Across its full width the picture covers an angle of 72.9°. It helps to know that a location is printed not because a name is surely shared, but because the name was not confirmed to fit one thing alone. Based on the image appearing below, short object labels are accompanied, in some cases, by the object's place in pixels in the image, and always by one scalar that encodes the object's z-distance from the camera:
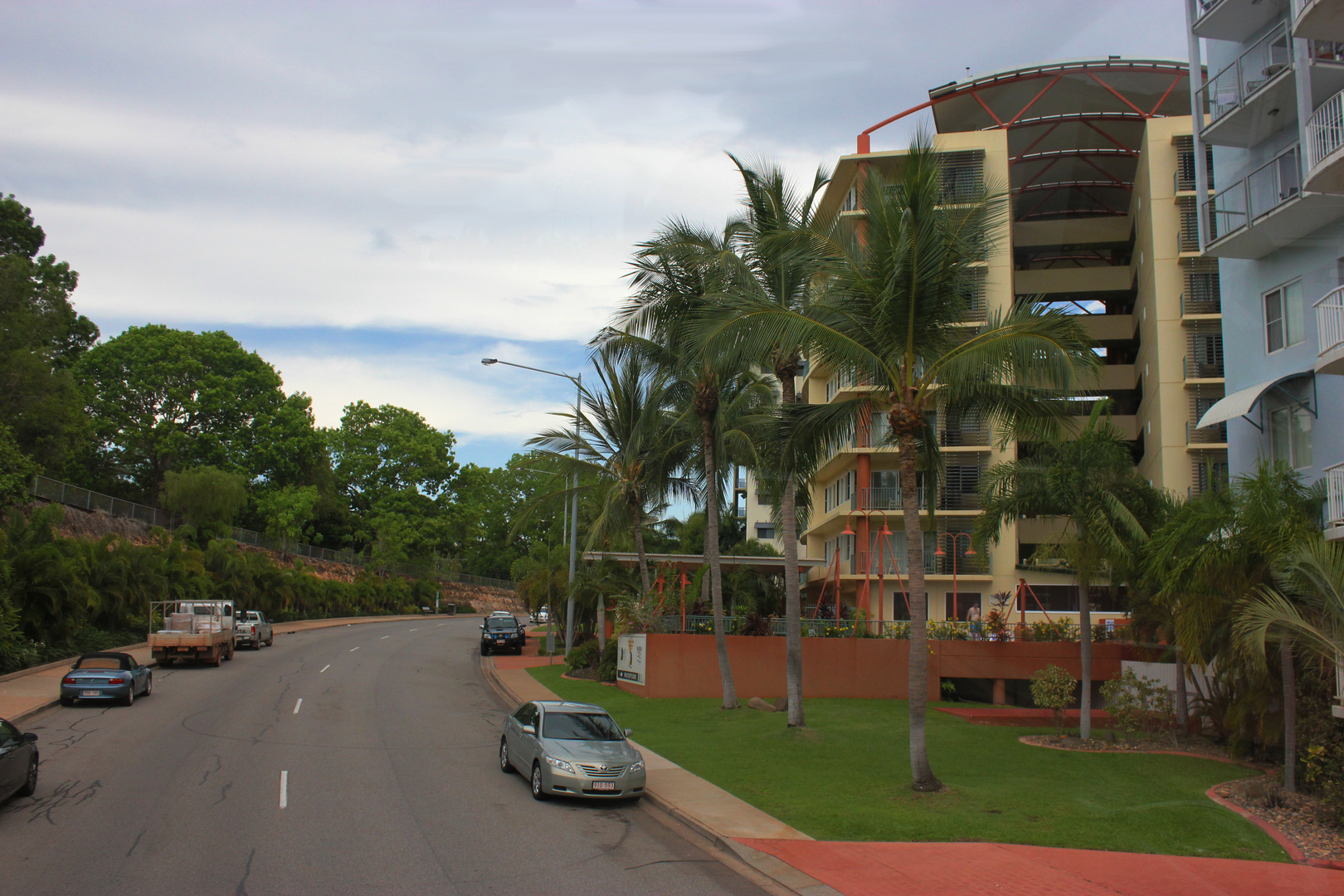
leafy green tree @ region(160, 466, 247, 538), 47.47
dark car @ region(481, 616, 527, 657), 39.75
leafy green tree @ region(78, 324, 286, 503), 52.62
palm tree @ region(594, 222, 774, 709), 20.08
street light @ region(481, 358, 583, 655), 30.22
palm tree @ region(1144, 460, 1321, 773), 12.86
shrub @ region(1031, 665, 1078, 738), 19.17
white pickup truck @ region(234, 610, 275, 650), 36.81
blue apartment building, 15.19
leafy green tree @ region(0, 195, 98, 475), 33.91
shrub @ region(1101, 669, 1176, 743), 18.34
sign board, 25.34
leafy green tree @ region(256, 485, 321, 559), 56.81
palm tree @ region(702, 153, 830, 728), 17.94
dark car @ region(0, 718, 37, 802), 10.94
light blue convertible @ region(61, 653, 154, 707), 20.45
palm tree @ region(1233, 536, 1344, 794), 11.42
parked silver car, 12.77
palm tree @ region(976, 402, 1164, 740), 17.84
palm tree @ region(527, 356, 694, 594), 26.00
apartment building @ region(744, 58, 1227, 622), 39.19
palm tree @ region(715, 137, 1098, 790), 13.32
